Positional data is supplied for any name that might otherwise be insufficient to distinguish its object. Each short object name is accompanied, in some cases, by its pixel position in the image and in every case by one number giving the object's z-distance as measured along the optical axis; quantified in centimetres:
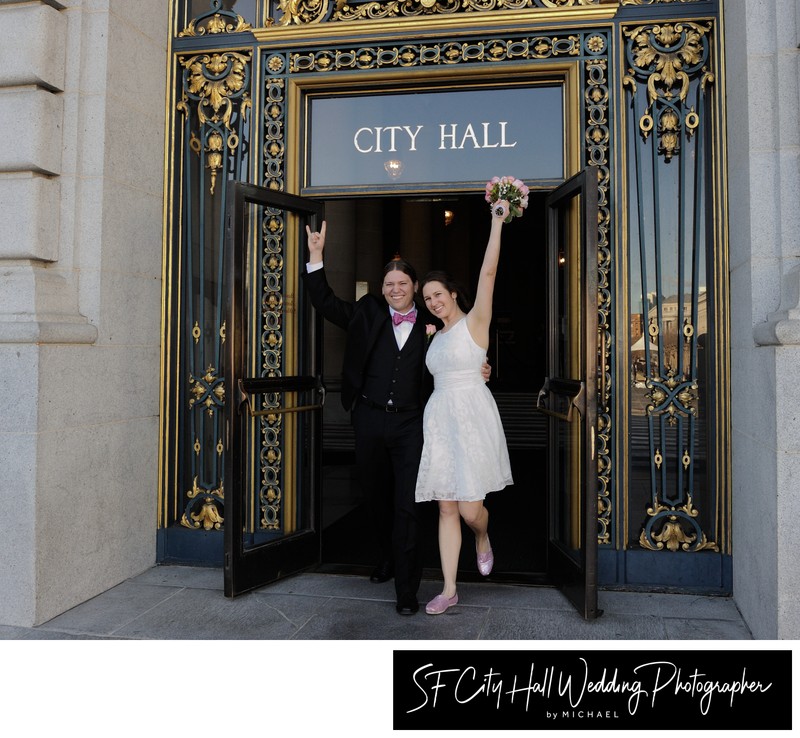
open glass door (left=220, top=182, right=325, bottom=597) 555
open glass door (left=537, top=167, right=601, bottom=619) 450
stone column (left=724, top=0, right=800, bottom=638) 383
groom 466
